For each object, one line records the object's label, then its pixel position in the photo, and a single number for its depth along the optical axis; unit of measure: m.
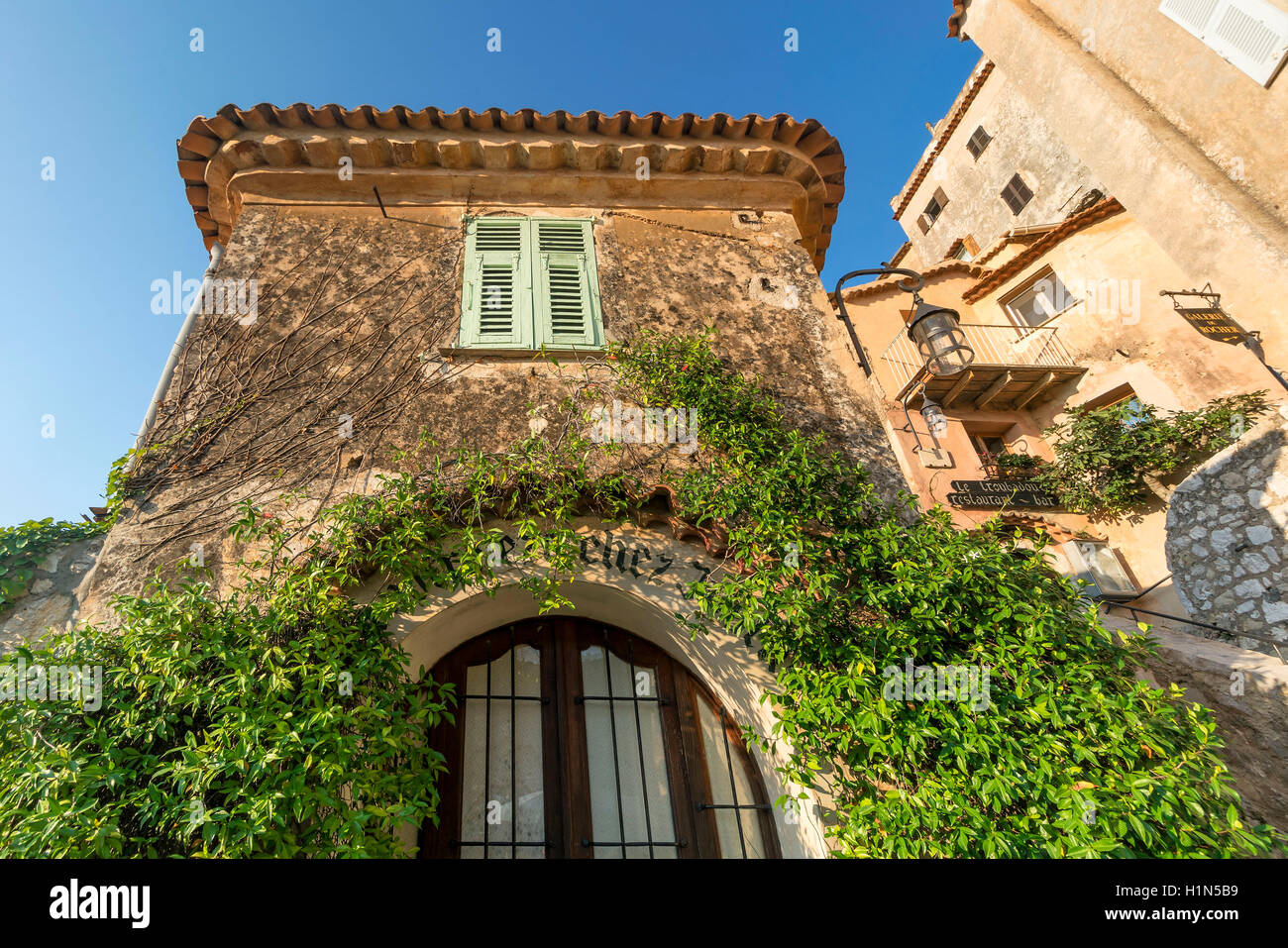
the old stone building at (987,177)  15.95
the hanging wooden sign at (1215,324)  9.72
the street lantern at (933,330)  5.92
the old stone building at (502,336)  3.59
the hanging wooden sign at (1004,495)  11.49
